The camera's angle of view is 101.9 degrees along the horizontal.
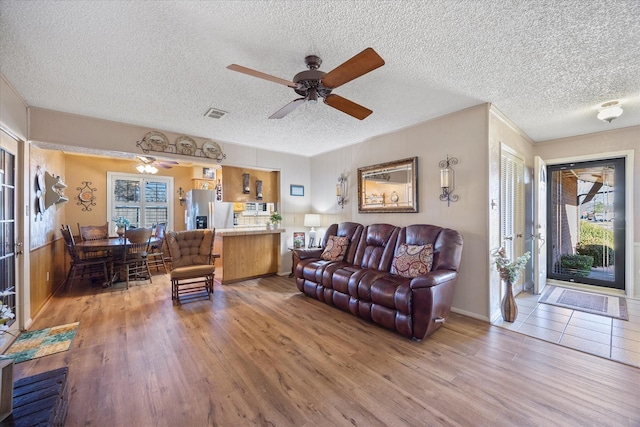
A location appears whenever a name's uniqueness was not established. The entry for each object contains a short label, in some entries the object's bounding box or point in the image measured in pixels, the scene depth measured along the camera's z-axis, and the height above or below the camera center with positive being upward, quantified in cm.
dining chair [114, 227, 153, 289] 448 -62
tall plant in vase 304 -73
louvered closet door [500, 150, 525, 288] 345 +13
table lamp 535 -13
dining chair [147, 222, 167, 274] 543 -81
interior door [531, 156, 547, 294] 401 -17
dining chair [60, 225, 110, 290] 436 -84
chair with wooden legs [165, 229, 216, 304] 388 -72
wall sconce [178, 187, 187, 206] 700 +50
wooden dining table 436 -54
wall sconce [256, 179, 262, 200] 546 +53
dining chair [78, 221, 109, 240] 534 -36
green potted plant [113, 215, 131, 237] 538 -22
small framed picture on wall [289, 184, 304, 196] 566 +53
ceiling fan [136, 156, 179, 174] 535 +104
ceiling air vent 325 +131
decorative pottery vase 310 -112
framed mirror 385 +44
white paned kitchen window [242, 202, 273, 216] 603 +12
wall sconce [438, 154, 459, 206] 338 +43
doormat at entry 339 -129
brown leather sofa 263 -77
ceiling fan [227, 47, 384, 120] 170 +100
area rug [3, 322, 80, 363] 242 -129
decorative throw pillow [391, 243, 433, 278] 312 -59
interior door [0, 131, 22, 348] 260 -11
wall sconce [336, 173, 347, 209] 502 +47
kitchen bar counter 484 -76
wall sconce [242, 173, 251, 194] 529 +64
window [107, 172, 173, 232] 619 +41
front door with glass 415 -17
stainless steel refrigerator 575 +3
